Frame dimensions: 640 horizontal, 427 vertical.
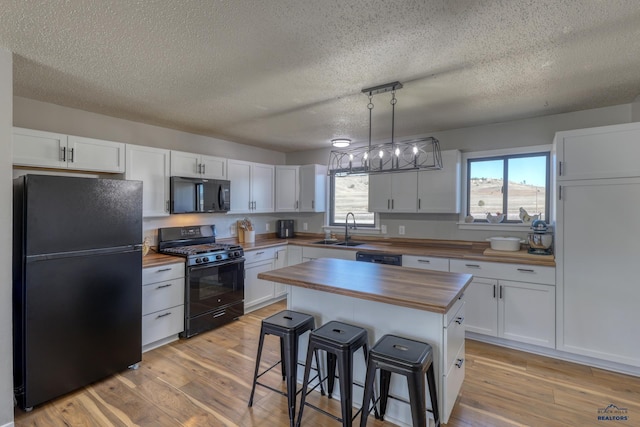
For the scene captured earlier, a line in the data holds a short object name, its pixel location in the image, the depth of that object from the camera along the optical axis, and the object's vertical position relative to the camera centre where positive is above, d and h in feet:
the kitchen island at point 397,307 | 6.09 -2.12
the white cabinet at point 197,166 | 11.75 +1.83
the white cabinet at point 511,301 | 9.58 -2.89
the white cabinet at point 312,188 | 16.10 +1.24
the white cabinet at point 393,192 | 13.24 +0.88
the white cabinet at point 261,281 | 13.32 -2.93
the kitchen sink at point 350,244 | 14.57 -1.51
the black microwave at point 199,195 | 11.56 +0.62
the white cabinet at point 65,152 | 8.20 +1.69
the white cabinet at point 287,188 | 16.29 +1.22
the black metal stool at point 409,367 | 5.24 -2.71
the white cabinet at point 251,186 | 14.05 +1.20
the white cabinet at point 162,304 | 9.72 -3.06
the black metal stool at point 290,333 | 6.64 -2.73
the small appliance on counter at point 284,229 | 17.11 -0.98
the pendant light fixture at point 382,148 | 7.50 +1.62
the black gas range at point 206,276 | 10.84 -2.45
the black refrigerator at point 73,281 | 7.00 -1.78
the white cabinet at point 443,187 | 12.29 +1.03
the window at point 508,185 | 11.51 +1.08
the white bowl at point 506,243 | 10.90 -1.09
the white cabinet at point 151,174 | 10.46 +1.27
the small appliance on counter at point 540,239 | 10.28 -0.88
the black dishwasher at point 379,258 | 12.22 -1.86
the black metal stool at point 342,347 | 5.85 -2.70
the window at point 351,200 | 15.79 +0.63
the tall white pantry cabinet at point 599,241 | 8.42 -0.80
